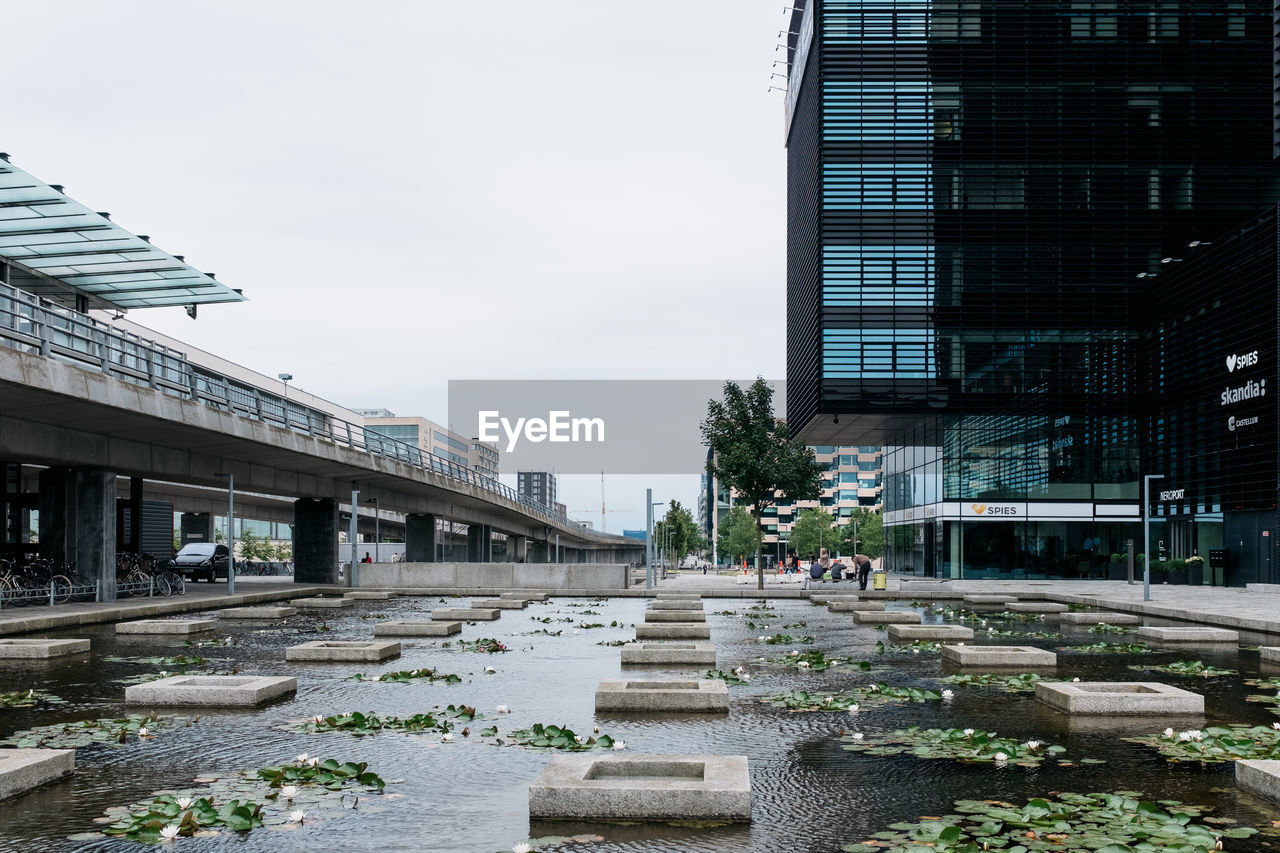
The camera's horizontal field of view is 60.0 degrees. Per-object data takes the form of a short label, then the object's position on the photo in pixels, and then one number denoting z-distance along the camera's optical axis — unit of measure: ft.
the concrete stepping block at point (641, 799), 22.12
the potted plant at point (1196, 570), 163.43
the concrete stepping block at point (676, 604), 90.64
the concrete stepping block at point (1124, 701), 36.14
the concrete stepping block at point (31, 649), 52.85
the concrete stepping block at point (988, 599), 110.32
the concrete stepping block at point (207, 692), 37.09
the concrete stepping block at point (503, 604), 92.67
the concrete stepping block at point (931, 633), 63.05
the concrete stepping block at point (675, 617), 75.60
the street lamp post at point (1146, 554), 107.55
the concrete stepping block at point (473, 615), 78.38
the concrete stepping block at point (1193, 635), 64.80
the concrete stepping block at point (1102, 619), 79.61
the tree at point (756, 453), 143.43
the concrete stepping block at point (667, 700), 36.29
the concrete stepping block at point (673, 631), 63.72
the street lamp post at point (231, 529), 106.52
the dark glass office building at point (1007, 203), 189.88
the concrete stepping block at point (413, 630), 65.46
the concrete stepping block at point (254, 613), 79.92
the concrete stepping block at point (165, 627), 66.90
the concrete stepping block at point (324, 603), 95.30
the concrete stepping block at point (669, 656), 51.13
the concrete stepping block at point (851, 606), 92.78
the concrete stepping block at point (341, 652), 52.13
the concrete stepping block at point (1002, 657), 49.88
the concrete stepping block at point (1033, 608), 96.84
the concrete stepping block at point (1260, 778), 23.58
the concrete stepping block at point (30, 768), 23.80
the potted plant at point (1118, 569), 178.60
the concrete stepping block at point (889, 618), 77.76
